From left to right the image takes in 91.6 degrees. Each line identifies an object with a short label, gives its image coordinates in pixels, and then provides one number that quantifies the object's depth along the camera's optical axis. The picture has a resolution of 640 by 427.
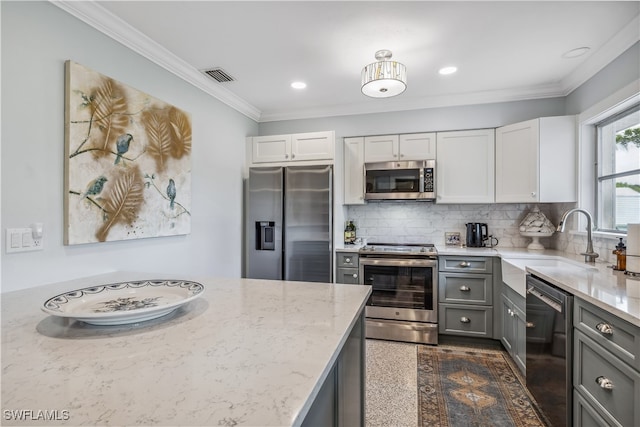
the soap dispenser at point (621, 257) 1.98
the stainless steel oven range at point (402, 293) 3.11
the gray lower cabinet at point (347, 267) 3.33
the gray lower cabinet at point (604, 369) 1.18
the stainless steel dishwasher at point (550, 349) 1.63
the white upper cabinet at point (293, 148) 3.34
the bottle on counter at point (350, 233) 3.73
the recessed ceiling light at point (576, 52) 2.39
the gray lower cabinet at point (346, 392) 0.97
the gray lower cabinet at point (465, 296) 3.01
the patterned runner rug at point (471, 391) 1.96
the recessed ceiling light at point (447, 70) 2.73
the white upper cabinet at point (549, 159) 2.88
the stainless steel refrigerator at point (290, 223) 3.25
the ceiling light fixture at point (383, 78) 2.24
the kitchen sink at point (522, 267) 2.23
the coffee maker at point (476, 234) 3.42
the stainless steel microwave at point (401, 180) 3.35
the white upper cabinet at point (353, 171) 3.62
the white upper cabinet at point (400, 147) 3.44
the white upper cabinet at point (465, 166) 3.31
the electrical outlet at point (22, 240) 1.49
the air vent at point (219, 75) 2.76
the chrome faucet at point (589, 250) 2.35
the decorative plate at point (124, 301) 0.96
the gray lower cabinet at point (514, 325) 2.37
